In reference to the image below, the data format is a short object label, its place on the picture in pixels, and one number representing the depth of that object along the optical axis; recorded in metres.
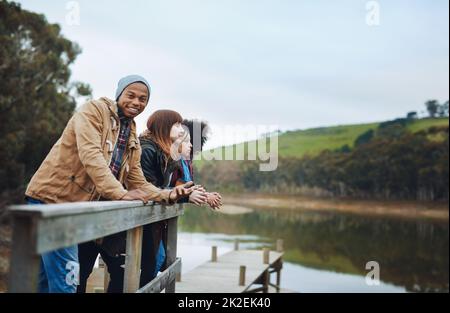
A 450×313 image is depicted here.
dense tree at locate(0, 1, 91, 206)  18.55
